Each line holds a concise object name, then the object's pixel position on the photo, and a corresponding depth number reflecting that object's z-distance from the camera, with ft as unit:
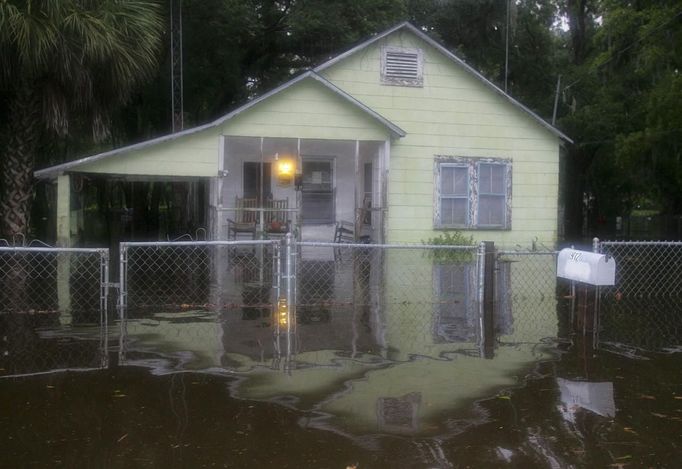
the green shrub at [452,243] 56.39
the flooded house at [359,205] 28.19
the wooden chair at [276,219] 53.83
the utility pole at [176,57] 70.18
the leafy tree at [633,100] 66.28
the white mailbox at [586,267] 24.47
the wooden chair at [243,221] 53.01
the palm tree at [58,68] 45.32
